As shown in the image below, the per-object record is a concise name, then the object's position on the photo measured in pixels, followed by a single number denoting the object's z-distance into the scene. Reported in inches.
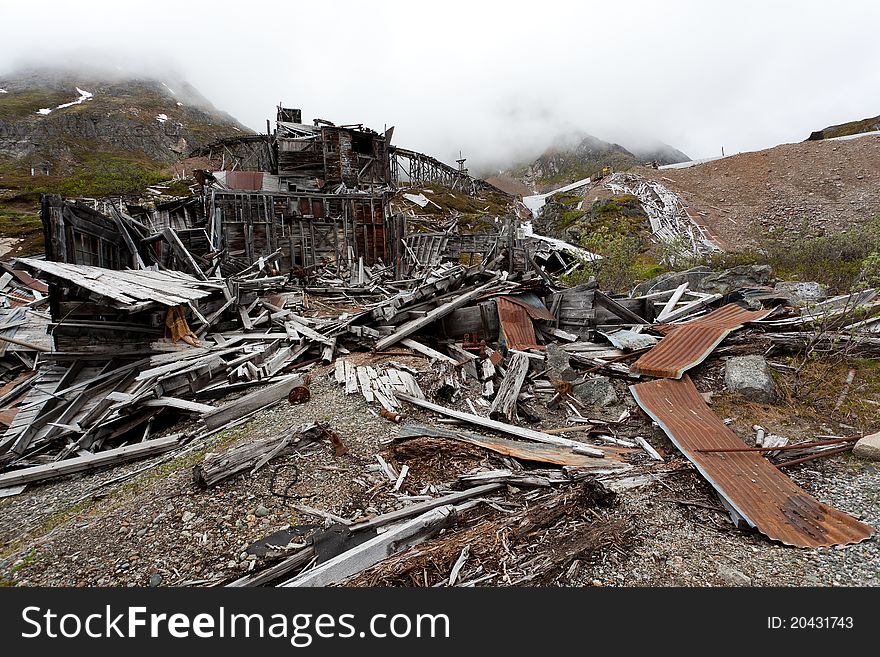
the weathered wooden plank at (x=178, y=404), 297.6
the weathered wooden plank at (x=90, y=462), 234.8
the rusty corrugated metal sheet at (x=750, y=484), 165.5
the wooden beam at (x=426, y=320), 389.1
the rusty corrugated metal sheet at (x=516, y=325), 399.1
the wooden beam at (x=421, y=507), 169.0
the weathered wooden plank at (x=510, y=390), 277.4
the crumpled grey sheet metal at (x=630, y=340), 372.2
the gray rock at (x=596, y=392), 302.8
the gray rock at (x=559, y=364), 337.4
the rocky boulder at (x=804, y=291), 474.3
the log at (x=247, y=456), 198.7
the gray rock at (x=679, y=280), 604.4
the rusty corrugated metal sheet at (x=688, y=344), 313.9
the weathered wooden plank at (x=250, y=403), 278.1
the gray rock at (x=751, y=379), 283.0
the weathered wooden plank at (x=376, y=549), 140.6
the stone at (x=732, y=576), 141.0
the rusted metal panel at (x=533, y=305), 437.7
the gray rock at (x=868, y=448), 213.2
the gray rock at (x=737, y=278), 578.6
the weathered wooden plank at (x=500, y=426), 242.5
